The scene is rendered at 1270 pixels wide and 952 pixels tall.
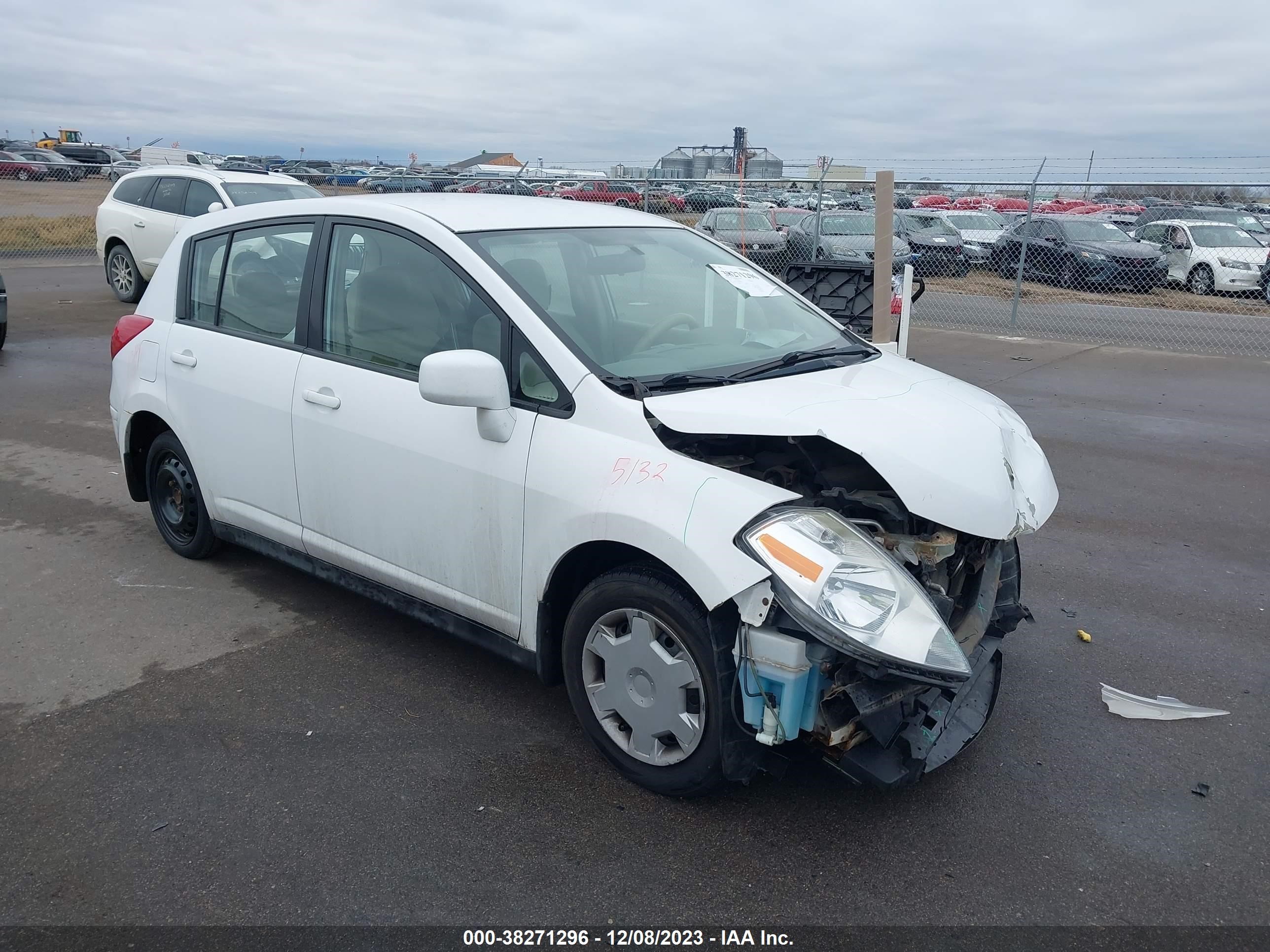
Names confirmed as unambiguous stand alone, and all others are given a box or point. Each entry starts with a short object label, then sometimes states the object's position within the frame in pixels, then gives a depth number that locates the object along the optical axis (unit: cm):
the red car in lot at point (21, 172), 3119
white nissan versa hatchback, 296
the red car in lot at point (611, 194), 1858
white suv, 1311
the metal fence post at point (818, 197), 1510
